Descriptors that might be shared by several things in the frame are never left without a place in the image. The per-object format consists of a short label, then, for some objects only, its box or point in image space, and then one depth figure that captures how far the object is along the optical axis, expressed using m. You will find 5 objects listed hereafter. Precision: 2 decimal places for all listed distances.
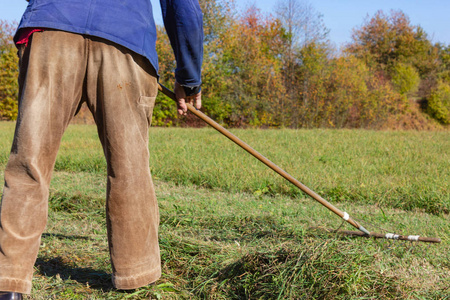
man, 2.16
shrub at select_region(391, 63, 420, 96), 27.46
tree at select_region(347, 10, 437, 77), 30.83
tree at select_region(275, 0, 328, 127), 19.64
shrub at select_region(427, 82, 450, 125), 27.41
